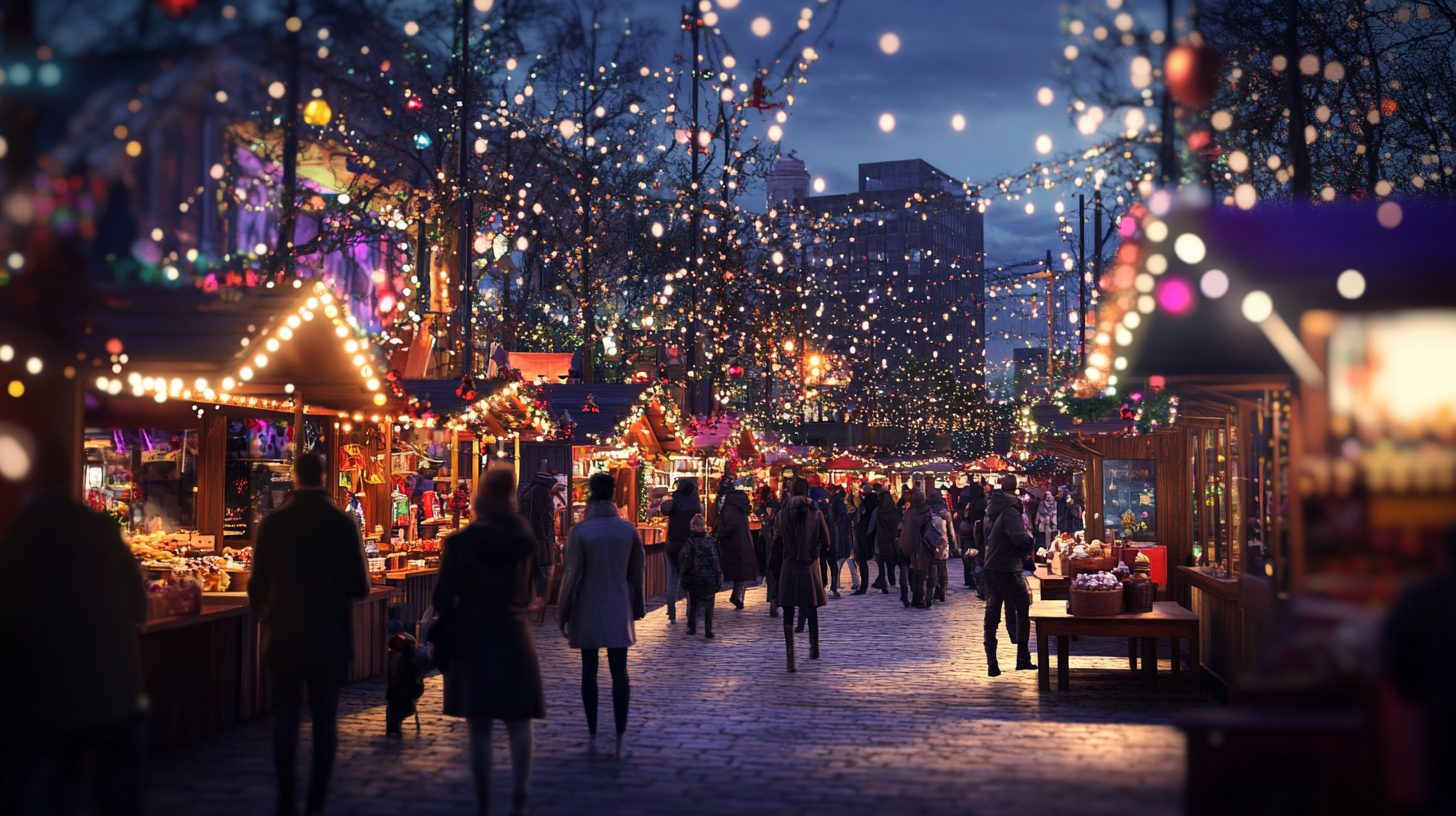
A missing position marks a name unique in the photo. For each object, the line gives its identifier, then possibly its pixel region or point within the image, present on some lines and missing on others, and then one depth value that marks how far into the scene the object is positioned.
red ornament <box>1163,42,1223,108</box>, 6.66
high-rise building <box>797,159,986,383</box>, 92.56
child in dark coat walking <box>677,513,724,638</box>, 15.74
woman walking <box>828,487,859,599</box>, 26.02
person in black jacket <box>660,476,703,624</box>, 17.55
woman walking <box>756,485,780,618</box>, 18.19
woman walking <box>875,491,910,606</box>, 21.30
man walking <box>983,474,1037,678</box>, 12.48
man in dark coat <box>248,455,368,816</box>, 6.70
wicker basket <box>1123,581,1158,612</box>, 11.27
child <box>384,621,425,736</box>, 9.09
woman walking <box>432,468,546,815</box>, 6.77
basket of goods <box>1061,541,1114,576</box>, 13.91
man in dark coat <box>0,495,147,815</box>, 5.36
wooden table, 10.97
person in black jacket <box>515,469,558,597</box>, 15.53
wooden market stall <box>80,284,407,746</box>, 7.79
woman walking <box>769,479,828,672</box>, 13.09
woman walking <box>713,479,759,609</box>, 17.73
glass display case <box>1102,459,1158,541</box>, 18.34
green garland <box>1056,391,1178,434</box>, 13.13
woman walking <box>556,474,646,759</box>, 8.79
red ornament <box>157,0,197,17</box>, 5.70
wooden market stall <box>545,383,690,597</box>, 19.80
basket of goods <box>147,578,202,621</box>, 8.61
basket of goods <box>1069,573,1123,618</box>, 11.19
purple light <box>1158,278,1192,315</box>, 6.40
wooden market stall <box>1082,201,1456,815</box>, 4.52
